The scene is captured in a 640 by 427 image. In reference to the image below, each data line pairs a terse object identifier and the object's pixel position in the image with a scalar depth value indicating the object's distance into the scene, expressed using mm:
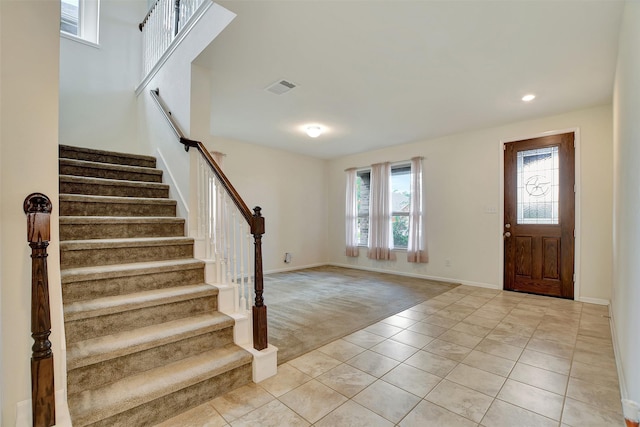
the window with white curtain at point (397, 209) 5277
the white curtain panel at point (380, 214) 5742
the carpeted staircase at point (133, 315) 1530
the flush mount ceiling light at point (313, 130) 4504
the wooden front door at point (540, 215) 3896
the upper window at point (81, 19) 4066
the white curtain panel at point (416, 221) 5234
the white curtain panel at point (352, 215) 6316
